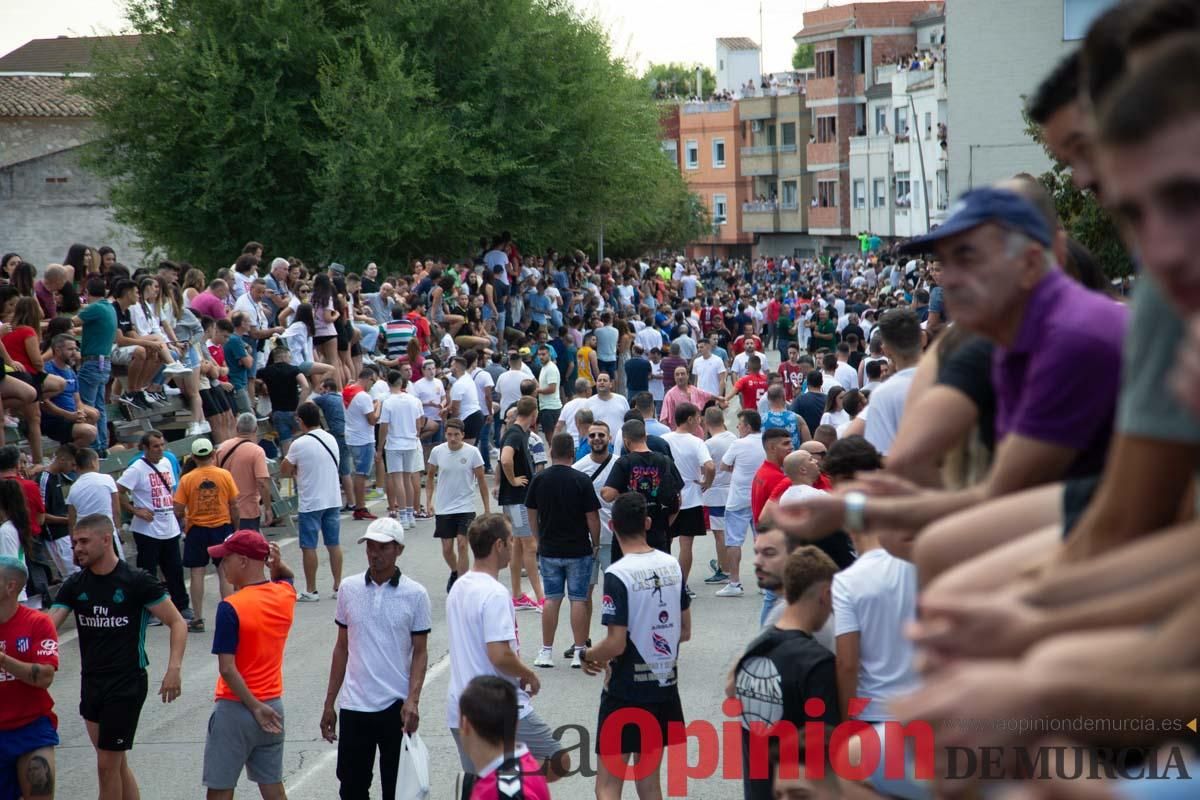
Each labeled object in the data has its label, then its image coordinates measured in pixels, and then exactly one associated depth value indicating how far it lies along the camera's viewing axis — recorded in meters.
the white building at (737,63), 101.88
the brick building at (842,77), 72.19
